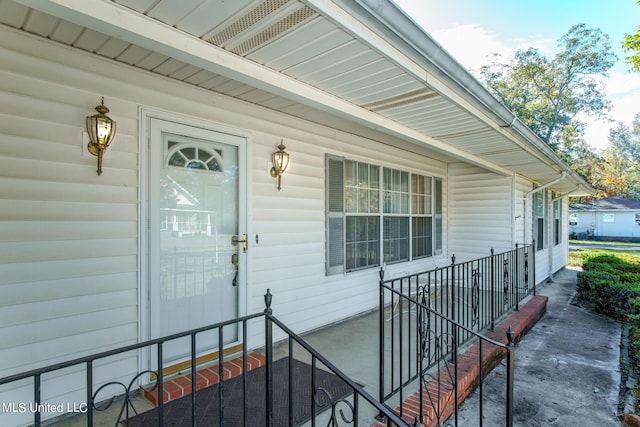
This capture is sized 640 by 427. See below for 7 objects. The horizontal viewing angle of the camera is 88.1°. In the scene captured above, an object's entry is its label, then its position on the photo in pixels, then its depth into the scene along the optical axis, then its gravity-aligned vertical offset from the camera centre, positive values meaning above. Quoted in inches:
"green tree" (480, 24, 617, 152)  633.6 +269.9
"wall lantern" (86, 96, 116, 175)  93.8 +24.1
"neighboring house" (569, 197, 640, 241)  1056.8 -15.3
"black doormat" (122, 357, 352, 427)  89.9 -56.0
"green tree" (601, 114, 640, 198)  1299.2 +255.1
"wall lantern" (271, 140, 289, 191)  145.3 +23.5
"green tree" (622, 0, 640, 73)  242.7 +127.1
